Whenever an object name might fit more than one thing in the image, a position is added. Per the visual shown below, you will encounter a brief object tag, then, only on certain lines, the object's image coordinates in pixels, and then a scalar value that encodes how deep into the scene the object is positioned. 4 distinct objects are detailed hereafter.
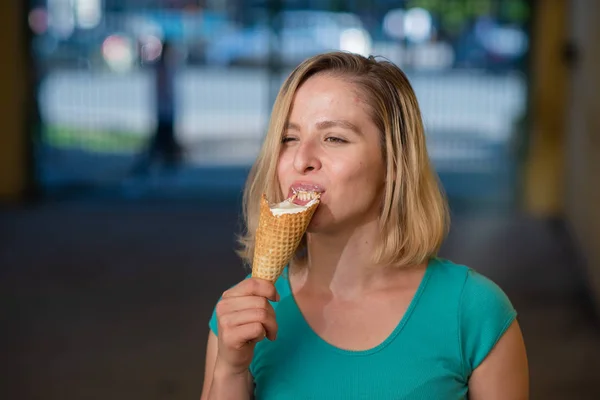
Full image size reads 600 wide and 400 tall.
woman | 1.73
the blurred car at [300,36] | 9.89
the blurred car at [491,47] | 9.62
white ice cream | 1.70
